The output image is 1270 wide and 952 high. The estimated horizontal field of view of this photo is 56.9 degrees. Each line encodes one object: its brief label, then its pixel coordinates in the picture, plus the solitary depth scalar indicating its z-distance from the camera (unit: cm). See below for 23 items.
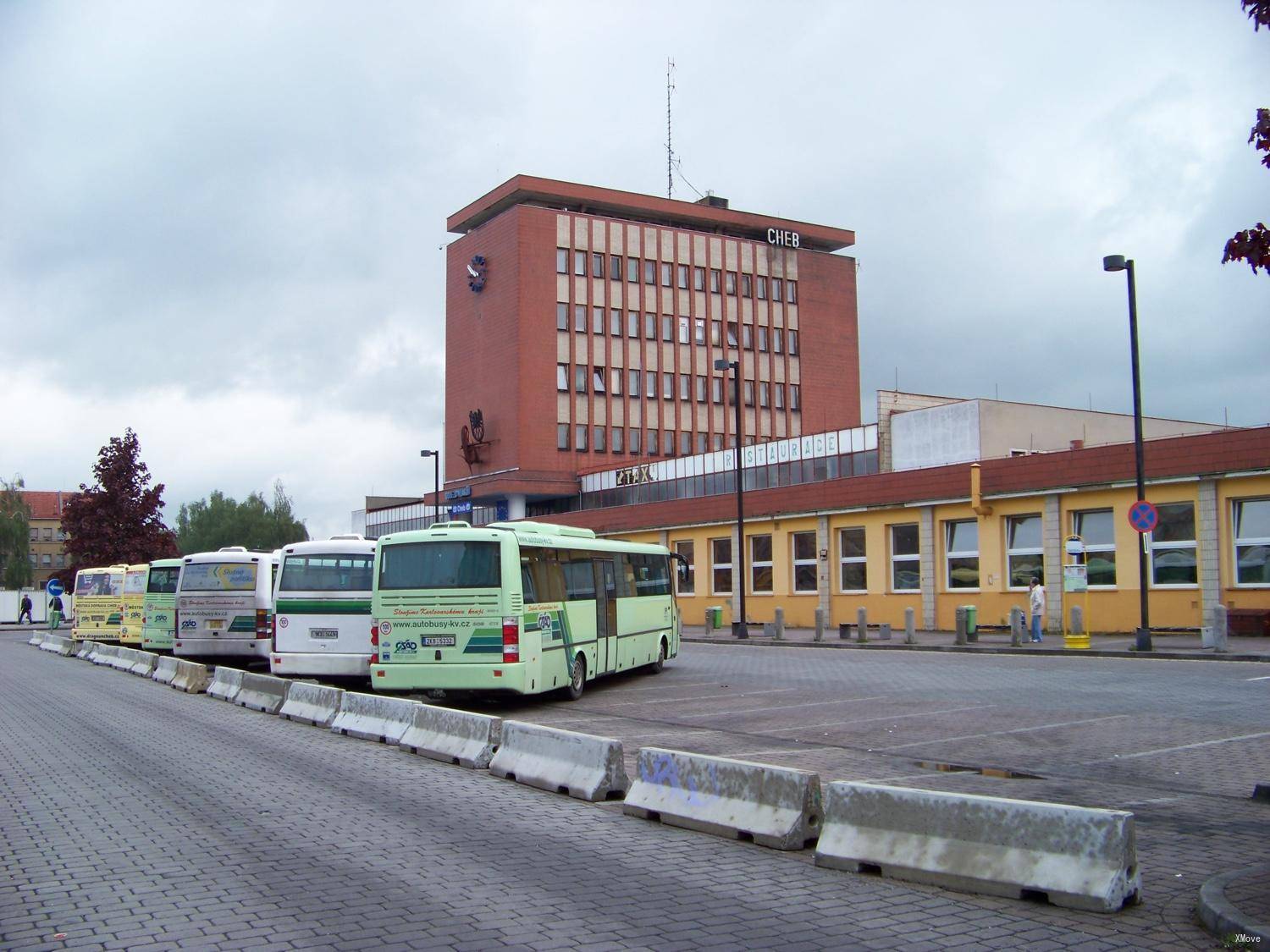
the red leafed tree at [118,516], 6550
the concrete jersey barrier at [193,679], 2220
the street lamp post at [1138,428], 2545
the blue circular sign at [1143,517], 2492
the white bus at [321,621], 2081
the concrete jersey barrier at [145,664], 2647
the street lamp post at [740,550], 3706
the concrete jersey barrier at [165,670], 2402
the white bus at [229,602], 2641
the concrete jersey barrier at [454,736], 1213
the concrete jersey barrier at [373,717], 1392
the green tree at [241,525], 11969
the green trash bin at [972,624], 2964
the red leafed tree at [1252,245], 718
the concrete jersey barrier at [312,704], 1584
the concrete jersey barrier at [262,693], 1778
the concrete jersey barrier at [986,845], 649
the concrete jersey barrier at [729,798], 823
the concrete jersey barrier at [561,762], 1016
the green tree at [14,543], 10512
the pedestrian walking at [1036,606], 2979
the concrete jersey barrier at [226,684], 2001
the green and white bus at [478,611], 1672
